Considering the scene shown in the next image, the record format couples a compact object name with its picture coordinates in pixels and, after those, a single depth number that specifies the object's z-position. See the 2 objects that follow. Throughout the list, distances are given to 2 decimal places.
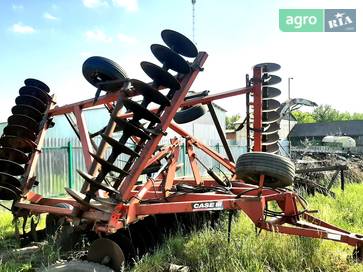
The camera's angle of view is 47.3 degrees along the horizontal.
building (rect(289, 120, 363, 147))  54.22
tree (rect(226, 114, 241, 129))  74.62
